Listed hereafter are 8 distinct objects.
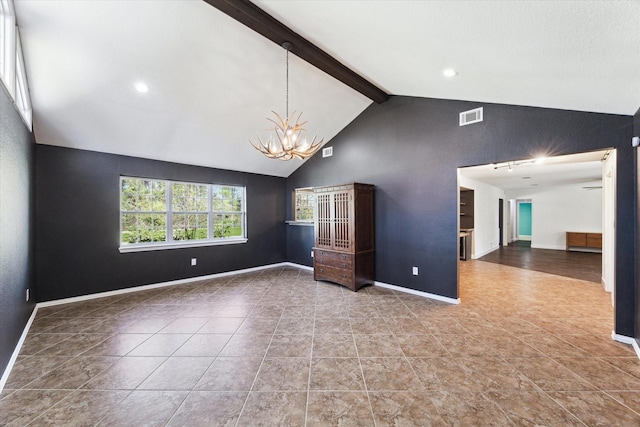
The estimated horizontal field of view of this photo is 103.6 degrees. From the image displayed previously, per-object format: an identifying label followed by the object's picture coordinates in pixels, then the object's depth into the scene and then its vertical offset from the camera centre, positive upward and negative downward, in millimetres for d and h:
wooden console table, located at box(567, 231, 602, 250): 8031 -963
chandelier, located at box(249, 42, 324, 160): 3160 +853
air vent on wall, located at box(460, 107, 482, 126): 3473 +1334
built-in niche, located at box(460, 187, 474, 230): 7250 +63
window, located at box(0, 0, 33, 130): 2109 +1470
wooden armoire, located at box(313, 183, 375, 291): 4391 -422
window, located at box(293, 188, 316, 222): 6200 +176
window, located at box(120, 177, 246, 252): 4469 -30
